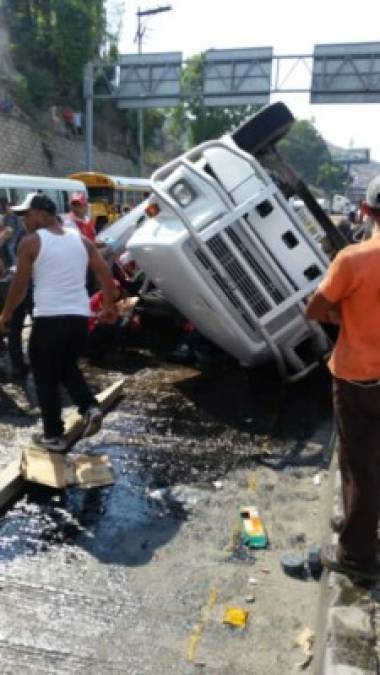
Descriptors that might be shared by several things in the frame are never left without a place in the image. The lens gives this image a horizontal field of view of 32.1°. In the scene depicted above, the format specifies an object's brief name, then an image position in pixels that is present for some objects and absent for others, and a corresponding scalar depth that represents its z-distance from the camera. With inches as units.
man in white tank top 168.4
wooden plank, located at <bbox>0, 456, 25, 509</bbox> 155.3
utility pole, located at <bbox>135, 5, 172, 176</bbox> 1552.7
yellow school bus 960.3
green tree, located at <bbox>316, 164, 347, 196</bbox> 4589.1
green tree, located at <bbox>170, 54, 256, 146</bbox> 2191.2
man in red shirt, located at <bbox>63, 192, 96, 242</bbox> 296.6
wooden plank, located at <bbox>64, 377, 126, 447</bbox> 192.3
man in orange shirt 110.3
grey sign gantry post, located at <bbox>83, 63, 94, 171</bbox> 1123.2
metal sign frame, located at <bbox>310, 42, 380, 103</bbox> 1044.5
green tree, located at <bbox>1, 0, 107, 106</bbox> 1362.0
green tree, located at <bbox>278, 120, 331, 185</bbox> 5039.4
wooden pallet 161.2
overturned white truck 223.1
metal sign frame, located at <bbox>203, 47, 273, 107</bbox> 1098.7
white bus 682.2
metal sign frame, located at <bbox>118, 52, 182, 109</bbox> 1141.2
